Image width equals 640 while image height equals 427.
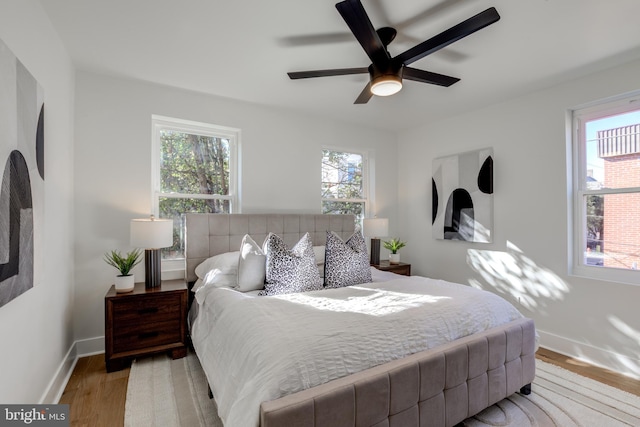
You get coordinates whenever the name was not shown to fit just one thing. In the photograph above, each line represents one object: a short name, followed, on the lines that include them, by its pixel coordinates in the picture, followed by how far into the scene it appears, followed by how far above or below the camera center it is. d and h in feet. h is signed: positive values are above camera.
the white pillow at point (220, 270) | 8.20 -1.61
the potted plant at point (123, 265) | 8.28 -1.45
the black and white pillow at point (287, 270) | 7.62 -1.46
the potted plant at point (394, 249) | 13.44 -1.59
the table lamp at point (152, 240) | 8.34 -0.71
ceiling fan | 5.06 +3.29
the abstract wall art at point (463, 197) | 11.56 +0.71
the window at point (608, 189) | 8.50 +0.70
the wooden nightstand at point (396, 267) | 12.32 -2.25
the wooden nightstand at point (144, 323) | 7.93 -3.00
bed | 4.18 -2.40
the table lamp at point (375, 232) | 12.74 -0.76
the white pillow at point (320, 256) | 9.79 -1.43
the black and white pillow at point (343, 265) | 8.43 -1.46
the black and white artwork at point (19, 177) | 4.18 +0.62
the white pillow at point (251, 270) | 7.93 -1.48
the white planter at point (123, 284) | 8.26 -1.89
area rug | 6.07 -4.24
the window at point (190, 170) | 10.28 +1.64
